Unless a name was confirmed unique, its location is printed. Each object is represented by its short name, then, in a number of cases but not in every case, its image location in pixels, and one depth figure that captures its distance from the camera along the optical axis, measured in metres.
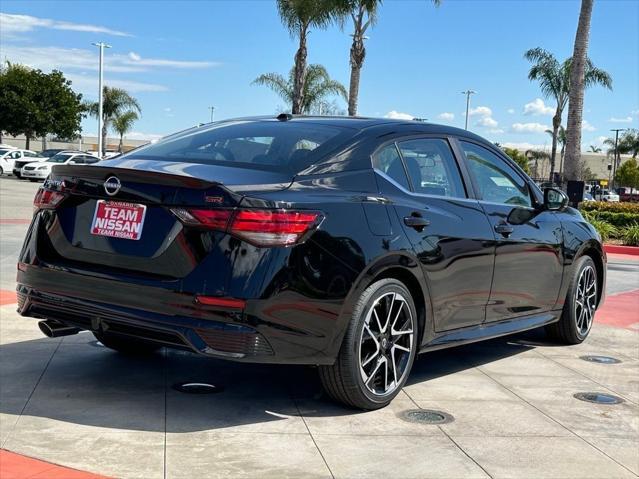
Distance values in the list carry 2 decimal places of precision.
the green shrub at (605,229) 20.08
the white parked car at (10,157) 46.09
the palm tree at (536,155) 98.84
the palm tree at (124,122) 72.31
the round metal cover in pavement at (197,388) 4.96
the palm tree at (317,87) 47.97
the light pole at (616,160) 105.12
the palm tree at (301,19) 30.00
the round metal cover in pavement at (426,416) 4.67
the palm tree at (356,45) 29.53
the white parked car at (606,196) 66.61
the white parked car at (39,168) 41.02
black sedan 4.11
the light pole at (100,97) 55.91
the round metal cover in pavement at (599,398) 5.35
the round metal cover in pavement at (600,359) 6.54
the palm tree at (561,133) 73.26
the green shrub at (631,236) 19.61
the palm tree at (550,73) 46.69
